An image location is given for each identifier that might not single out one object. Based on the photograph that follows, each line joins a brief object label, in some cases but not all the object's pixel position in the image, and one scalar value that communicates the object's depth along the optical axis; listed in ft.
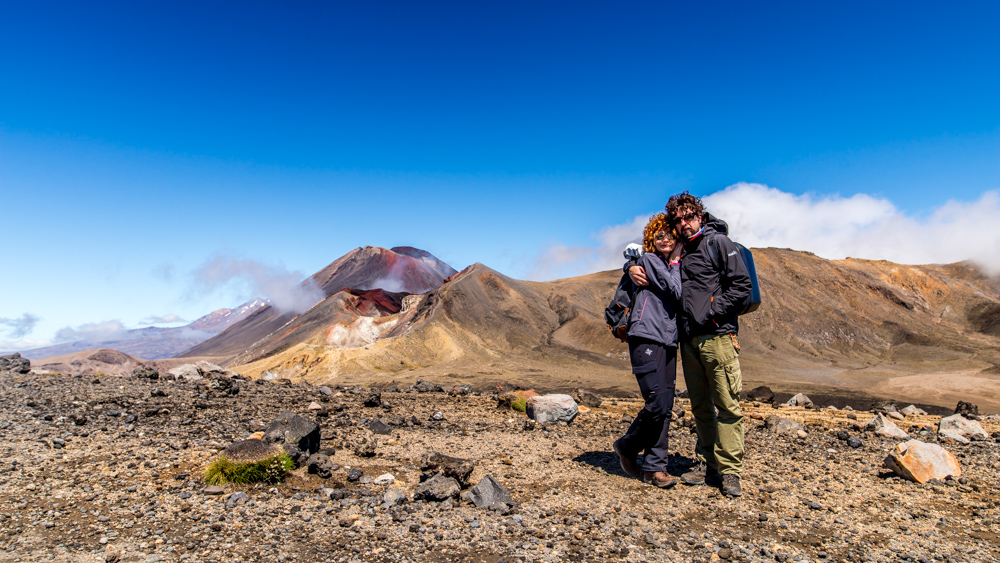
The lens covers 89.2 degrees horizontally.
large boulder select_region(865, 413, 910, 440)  20.97
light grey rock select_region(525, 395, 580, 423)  24.50
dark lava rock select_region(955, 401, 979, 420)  35.58
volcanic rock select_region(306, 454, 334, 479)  14.62
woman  13.42
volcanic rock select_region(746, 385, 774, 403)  48.36
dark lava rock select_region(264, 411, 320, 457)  16.29
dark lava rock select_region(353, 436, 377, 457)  17.38
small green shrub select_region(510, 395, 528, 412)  27.66
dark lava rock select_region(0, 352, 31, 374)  32.91
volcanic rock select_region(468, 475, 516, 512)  12.50
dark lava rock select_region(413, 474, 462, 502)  12.83
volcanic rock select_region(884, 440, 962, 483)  14.19
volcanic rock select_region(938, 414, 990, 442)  20.37
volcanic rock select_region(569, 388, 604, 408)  35.84
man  12.99
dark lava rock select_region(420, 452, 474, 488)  14.14
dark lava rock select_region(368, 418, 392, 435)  21.33
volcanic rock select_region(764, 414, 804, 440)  21.63
